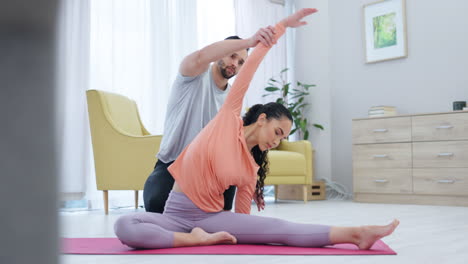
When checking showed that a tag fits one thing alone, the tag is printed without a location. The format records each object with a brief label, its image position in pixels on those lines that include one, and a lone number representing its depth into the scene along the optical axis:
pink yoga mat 1.83
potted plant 5.78
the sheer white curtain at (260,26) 5.86
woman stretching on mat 1.94
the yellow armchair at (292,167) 4.88
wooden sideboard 4.46
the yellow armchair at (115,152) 3.90
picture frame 5.39
